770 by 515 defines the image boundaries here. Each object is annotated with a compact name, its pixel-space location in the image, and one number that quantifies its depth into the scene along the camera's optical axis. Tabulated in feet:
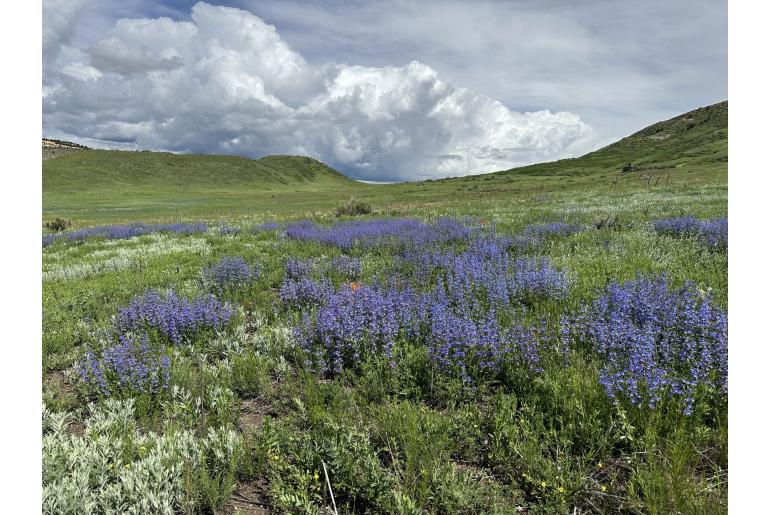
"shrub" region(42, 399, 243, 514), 10.11
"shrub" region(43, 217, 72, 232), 93.79
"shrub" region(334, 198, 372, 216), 91.63
